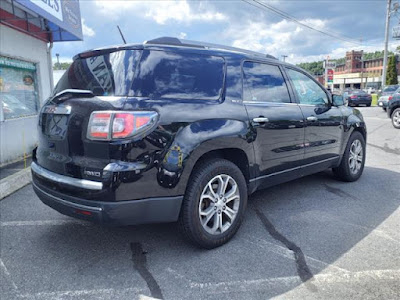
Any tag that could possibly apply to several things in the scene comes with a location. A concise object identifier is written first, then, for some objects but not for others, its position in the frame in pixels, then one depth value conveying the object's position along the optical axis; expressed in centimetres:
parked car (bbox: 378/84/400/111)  1733
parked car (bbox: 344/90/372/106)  2616
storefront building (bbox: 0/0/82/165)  704
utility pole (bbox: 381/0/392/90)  3034
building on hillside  9275
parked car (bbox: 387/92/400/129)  1197
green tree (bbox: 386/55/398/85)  4977
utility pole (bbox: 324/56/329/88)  3009
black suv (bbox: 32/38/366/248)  253
